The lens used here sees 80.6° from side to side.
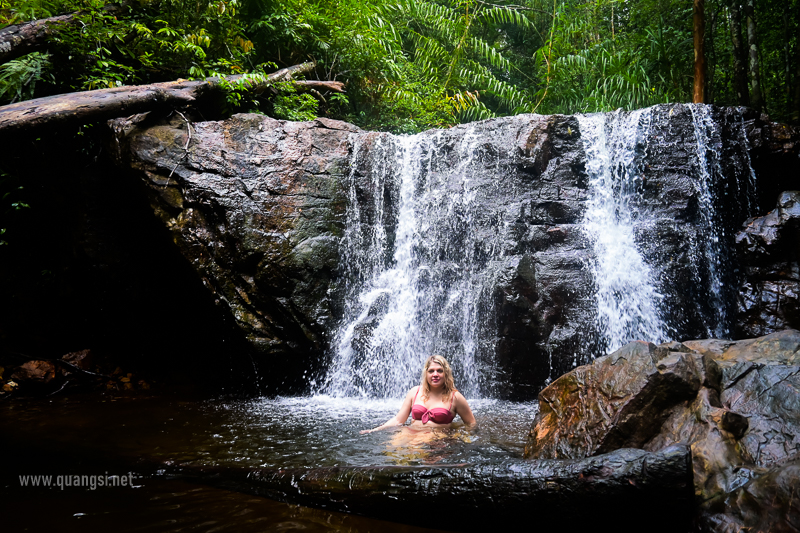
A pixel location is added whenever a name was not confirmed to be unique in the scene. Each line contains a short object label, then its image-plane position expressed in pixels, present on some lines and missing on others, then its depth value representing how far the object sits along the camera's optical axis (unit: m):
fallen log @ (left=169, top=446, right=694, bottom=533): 2.30
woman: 4.38
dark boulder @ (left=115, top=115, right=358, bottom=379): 6.70
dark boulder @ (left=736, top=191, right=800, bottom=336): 6.16
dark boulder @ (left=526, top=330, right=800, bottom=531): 2.22
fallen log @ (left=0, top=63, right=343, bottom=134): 5.18
